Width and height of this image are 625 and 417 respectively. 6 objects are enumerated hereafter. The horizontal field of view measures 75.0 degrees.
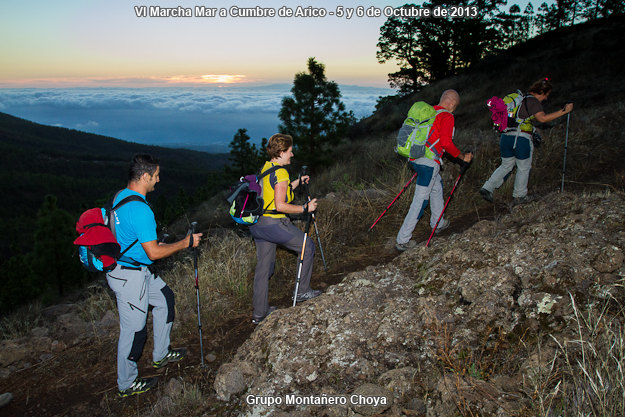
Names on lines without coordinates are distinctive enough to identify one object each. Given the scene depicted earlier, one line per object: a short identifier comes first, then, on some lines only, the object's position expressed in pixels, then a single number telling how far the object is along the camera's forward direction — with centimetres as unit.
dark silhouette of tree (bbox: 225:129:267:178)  4420
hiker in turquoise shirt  316
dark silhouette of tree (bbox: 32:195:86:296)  3797
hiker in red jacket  490
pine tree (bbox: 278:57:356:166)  2269
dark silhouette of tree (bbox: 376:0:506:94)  2964
